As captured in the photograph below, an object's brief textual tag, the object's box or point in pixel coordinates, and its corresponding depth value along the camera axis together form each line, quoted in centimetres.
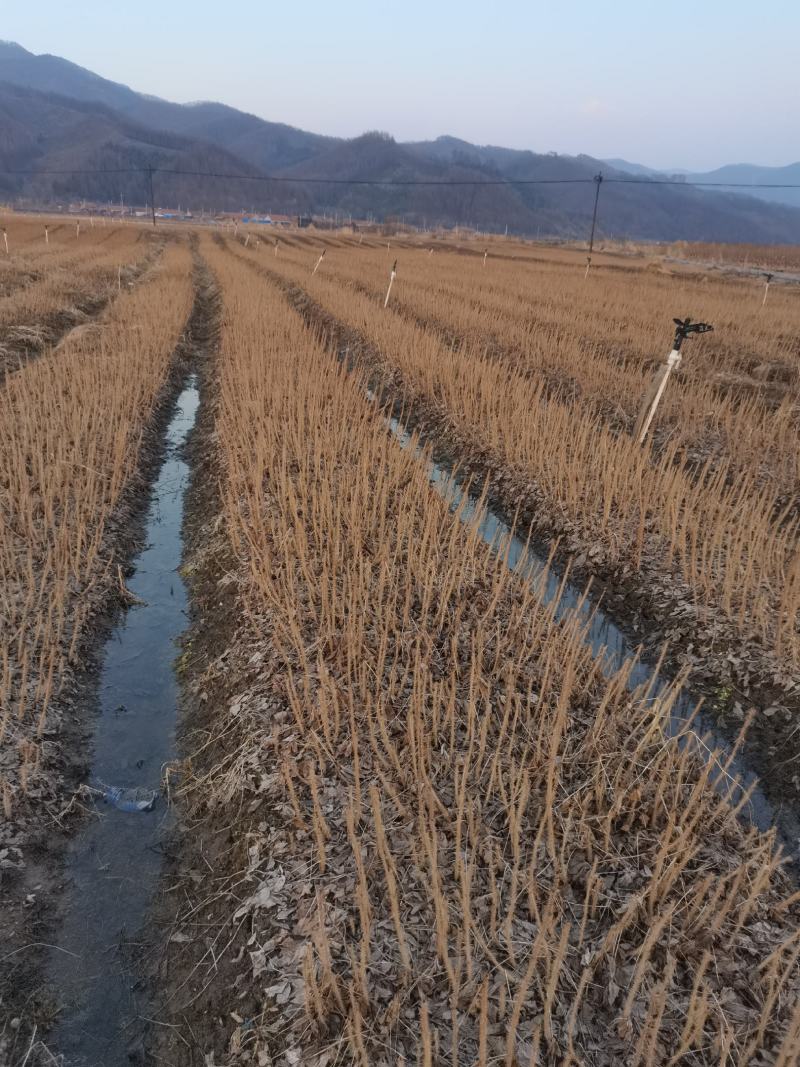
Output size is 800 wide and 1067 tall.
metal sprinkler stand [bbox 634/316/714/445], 622
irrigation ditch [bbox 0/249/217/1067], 243
